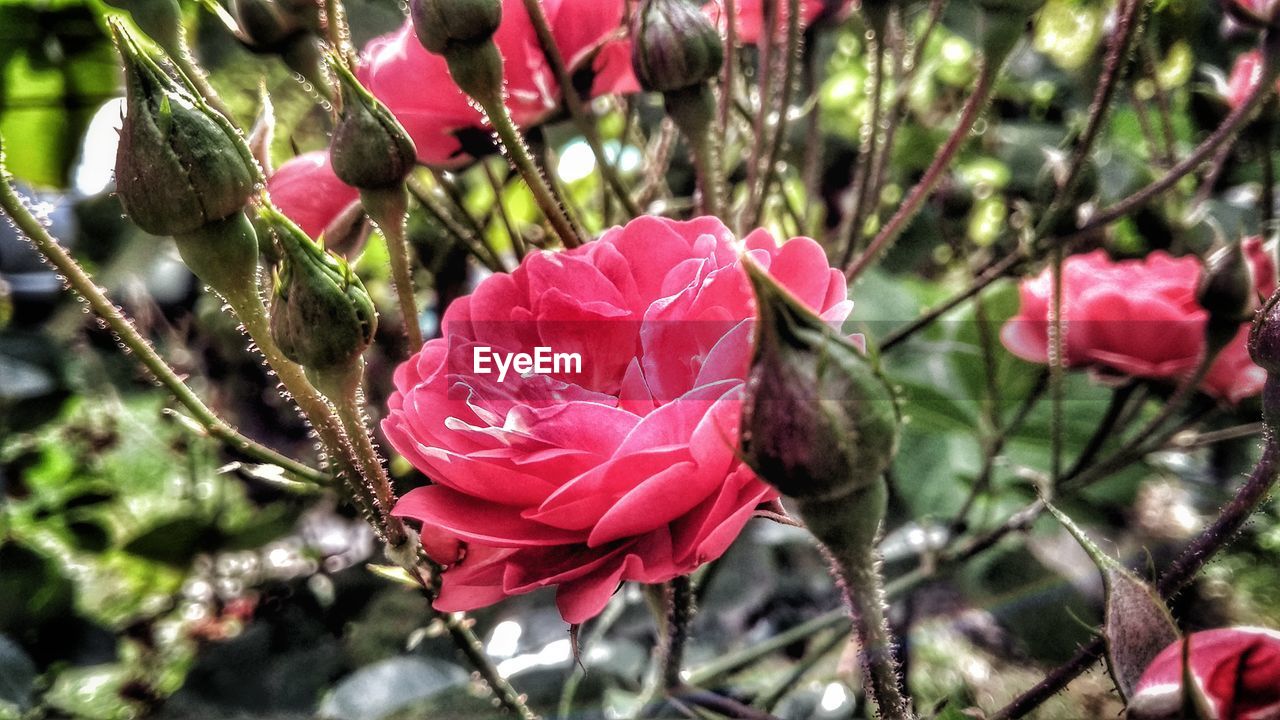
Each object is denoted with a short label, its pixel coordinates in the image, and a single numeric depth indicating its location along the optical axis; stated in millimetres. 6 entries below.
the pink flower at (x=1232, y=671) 170
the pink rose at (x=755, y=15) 404
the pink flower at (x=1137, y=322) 420
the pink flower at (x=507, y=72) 296
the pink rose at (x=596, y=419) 190
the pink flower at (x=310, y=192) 277
